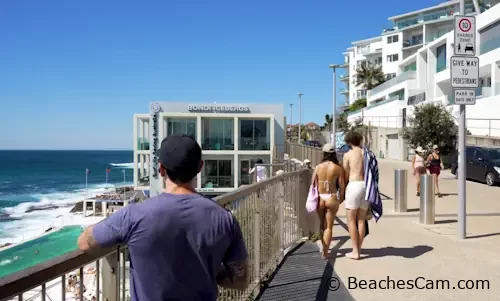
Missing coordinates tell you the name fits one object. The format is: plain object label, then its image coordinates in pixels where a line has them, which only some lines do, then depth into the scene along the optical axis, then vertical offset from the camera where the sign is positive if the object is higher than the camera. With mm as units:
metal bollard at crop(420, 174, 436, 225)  8242 -1141
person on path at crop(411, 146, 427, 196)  13016 -702
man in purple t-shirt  1901 -428
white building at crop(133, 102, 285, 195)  39969 +522
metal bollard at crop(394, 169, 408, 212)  9914 -1208
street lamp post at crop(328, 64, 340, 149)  31183 +4059
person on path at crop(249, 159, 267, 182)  13362 -988
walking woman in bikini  5812 -600
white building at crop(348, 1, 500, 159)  27562 +5348
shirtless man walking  5785 -707
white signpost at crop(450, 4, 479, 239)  7012 +1166
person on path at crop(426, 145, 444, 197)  13281 -662
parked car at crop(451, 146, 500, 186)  16578 -906
